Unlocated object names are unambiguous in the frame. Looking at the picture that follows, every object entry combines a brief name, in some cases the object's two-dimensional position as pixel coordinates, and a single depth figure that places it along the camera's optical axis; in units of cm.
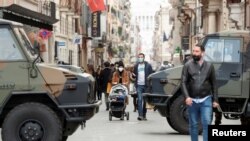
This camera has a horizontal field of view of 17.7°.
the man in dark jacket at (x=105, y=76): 3028
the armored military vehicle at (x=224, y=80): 1720
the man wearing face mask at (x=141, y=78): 2242
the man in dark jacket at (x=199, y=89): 1220
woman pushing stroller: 2447
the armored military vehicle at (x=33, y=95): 1281
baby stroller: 2225
